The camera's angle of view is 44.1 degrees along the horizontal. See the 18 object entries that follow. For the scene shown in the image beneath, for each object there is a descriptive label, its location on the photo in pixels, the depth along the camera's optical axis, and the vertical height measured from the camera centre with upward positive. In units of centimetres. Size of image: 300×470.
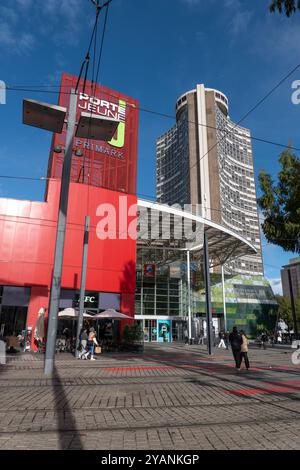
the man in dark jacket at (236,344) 1415 +0
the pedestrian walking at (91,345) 1909 -13
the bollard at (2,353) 1658 -61
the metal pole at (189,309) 3576 +322
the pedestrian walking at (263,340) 3017 +36
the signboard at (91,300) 2622 +292
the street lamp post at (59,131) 1258 +725
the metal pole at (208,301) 2192 +262
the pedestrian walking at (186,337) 3510 +56
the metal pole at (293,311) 3432 +299
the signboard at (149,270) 3541 +676
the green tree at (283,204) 1969 +737
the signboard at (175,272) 4431 +826
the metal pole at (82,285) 2067 +321
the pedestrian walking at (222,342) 3154 +16
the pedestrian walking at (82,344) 1928 -9
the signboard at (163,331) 4203 +135
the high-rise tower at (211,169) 9544 +4875
